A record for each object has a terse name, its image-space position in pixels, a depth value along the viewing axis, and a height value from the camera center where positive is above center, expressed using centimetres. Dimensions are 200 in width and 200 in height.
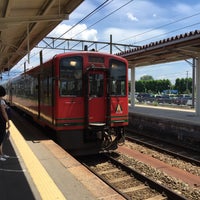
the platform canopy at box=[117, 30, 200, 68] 1029 +200
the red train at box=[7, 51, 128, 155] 697 -19
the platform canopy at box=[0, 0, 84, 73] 659 +239
